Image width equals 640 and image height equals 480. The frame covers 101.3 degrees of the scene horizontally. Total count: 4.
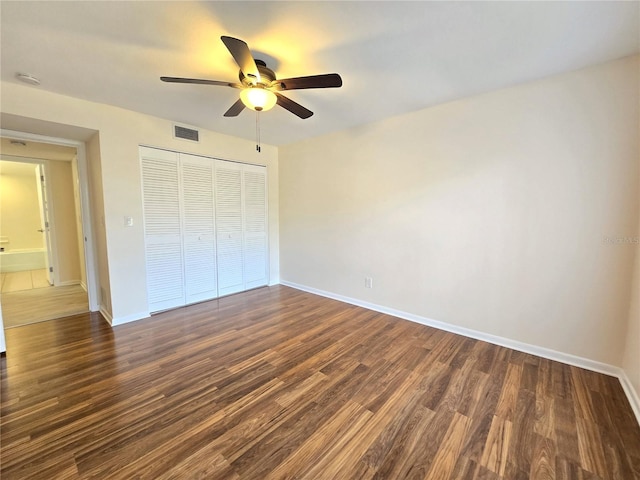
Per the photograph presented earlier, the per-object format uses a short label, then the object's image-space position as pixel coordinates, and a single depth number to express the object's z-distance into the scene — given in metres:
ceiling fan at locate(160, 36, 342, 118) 1.62
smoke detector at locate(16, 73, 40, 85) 2.16
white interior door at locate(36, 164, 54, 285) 4.39
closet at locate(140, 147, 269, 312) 3.30
